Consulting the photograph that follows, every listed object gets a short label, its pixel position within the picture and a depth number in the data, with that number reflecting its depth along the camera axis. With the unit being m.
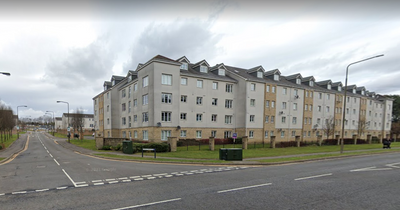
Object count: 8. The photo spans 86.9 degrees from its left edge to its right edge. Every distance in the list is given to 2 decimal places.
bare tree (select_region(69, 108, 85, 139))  57.09
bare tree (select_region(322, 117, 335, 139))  41.67
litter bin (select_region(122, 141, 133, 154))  21.98
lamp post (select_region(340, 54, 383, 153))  18.21
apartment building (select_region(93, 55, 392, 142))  30.70
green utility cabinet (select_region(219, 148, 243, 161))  16.69
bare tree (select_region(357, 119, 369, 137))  52.75
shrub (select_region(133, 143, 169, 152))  22.38
